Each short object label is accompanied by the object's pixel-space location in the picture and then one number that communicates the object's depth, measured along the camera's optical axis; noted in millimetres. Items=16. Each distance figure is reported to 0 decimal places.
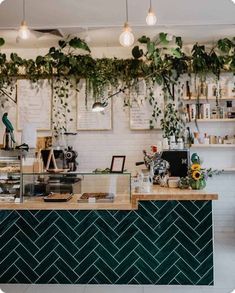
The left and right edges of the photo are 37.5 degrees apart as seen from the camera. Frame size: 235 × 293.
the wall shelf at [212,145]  5574
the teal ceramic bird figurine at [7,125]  4824
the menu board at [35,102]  5836
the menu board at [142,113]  5758
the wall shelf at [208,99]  5613
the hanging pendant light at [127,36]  3490
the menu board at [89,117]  5816
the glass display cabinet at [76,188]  3607
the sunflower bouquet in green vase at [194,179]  3748
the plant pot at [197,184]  3752
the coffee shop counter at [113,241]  3541
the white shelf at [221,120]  5551
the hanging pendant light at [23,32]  3441
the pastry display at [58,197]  3650
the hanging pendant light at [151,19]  3301
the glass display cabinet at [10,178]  3727
